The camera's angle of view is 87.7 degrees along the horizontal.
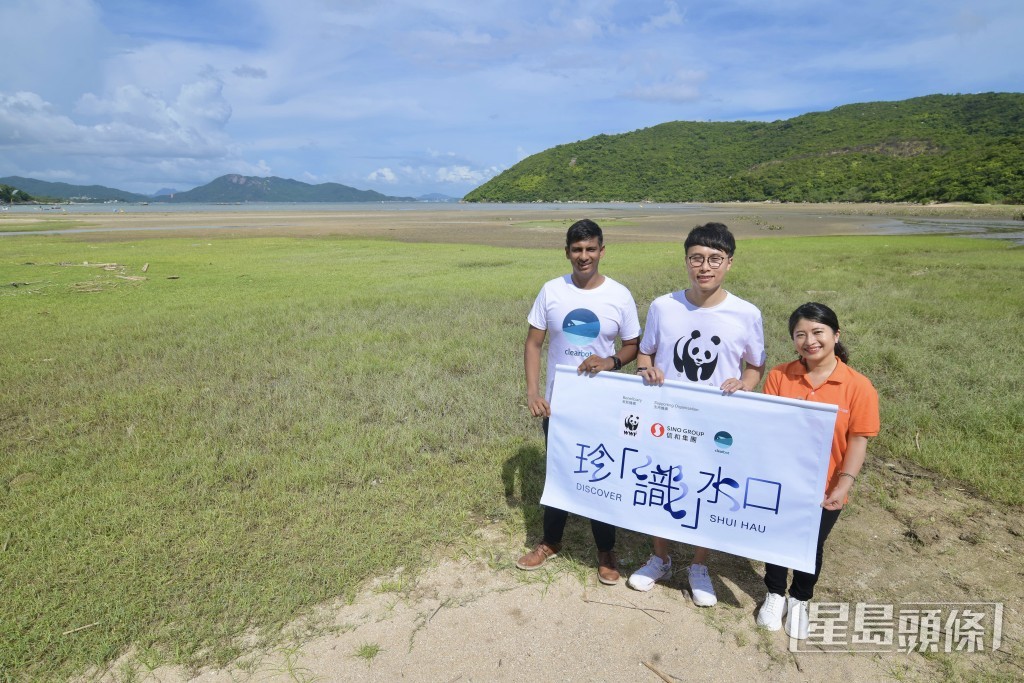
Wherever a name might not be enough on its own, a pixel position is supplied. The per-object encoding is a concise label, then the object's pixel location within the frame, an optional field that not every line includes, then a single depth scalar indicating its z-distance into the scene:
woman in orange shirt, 2.87
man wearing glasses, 3.05
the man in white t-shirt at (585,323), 3.29
